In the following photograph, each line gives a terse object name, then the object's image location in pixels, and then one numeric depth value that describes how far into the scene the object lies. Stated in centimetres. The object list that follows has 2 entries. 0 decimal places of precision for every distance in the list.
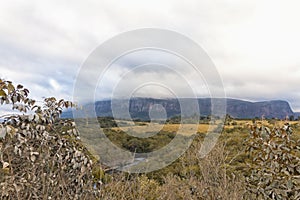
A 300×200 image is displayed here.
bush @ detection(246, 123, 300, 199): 304
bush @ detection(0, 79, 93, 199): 270
